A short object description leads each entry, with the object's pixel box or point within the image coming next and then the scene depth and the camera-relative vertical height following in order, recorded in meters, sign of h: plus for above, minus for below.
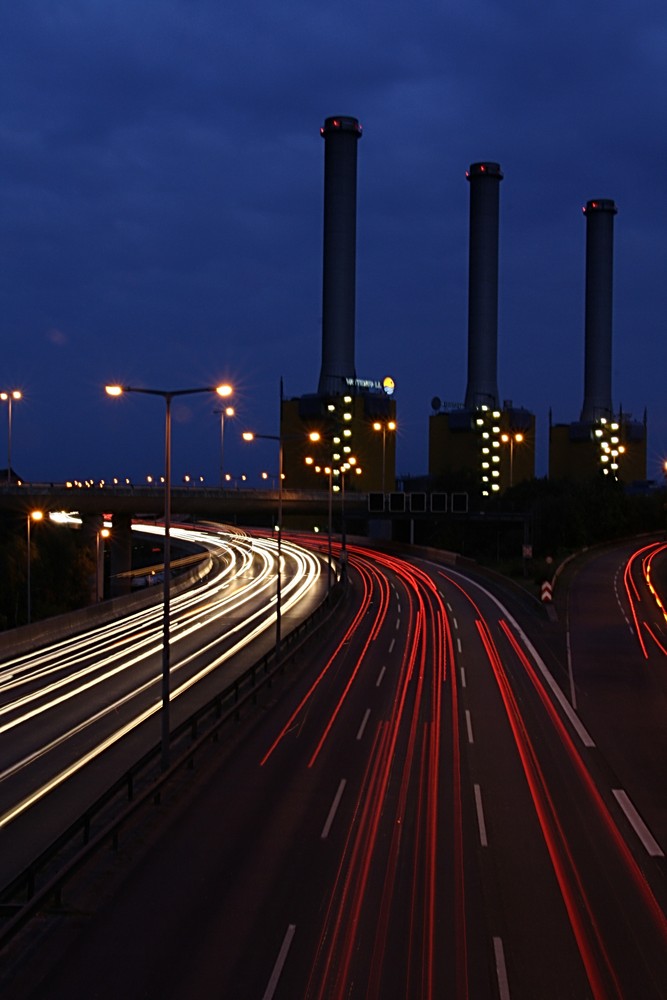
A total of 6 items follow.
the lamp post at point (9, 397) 71.46 +7.09
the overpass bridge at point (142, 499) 88.19 -0.23
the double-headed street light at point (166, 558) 21.03 -1.35
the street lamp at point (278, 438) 37.14 +2.26
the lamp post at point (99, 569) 87.56 -6.32
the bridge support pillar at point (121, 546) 105.69 -5.24
